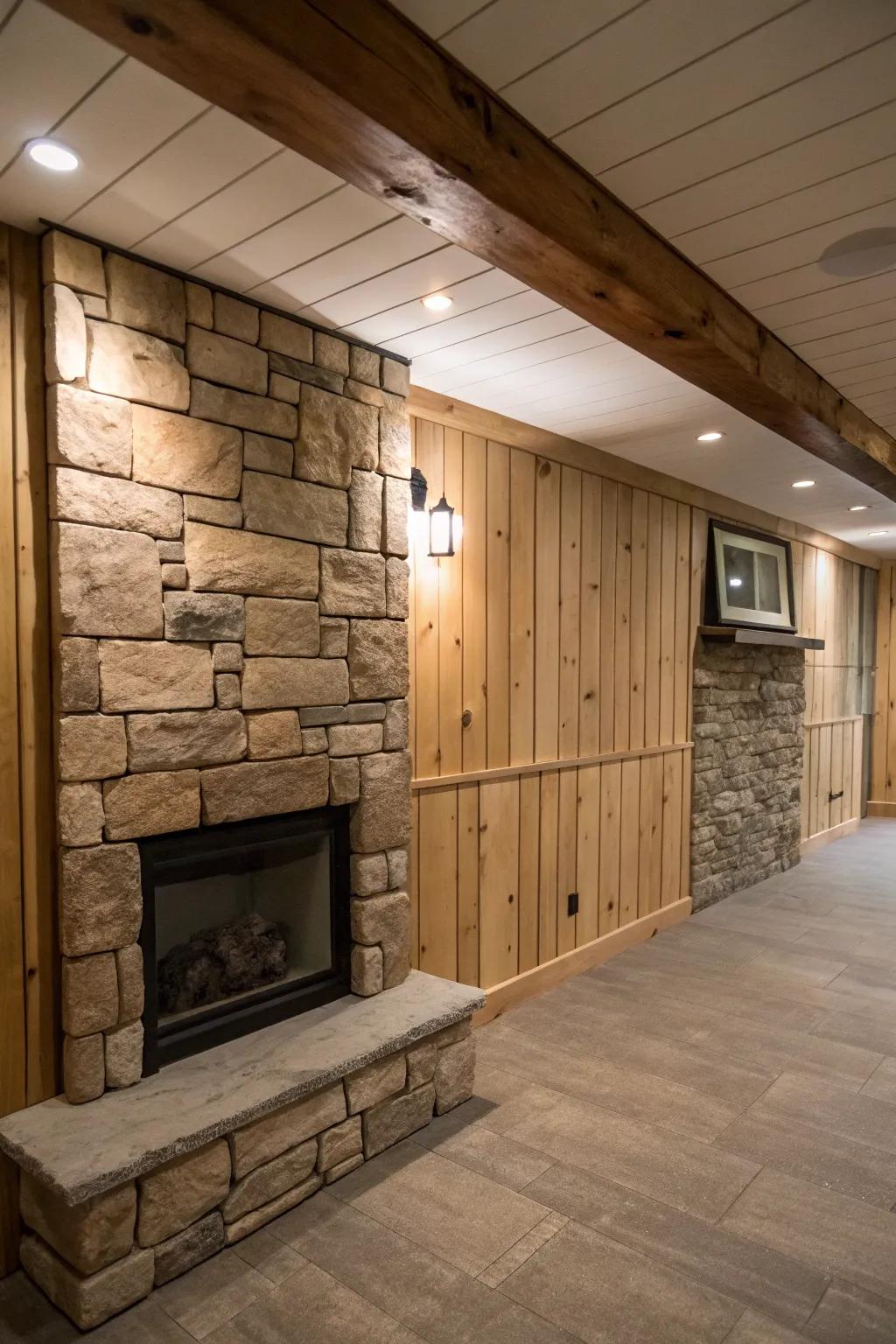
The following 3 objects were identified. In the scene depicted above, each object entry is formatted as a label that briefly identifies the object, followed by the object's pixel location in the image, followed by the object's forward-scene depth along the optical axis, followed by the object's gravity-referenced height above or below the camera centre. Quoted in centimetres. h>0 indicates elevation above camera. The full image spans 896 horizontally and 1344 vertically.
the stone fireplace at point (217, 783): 199 -38
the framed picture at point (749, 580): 496 +40
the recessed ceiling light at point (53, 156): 166 +98
